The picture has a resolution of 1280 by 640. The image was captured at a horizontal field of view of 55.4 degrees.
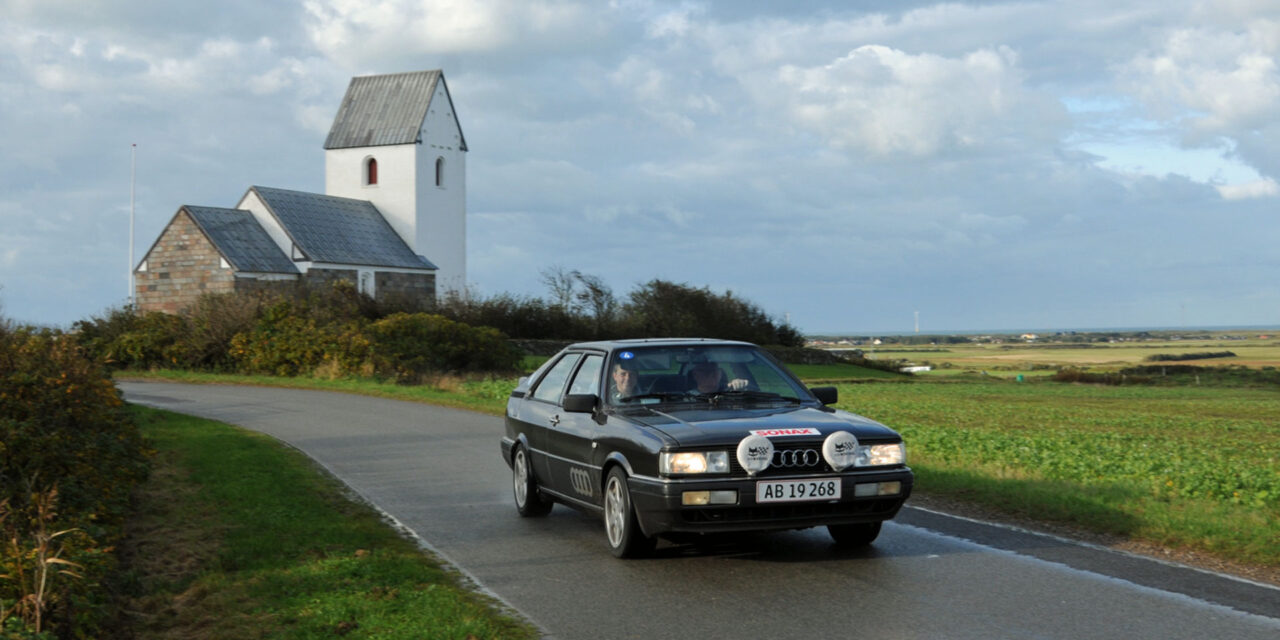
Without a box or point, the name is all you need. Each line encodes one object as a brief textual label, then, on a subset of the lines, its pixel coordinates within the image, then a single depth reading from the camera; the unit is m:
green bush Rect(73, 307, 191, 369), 40.53
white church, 59.62
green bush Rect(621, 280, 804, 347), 63.97
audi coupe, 8.11
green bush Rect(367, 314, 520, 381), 36.84
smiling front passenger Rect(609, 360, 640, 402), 9.51
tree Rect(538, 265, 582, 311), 59.91
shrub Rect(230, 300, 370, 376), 36.72
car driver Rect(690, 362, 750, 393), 9.61
